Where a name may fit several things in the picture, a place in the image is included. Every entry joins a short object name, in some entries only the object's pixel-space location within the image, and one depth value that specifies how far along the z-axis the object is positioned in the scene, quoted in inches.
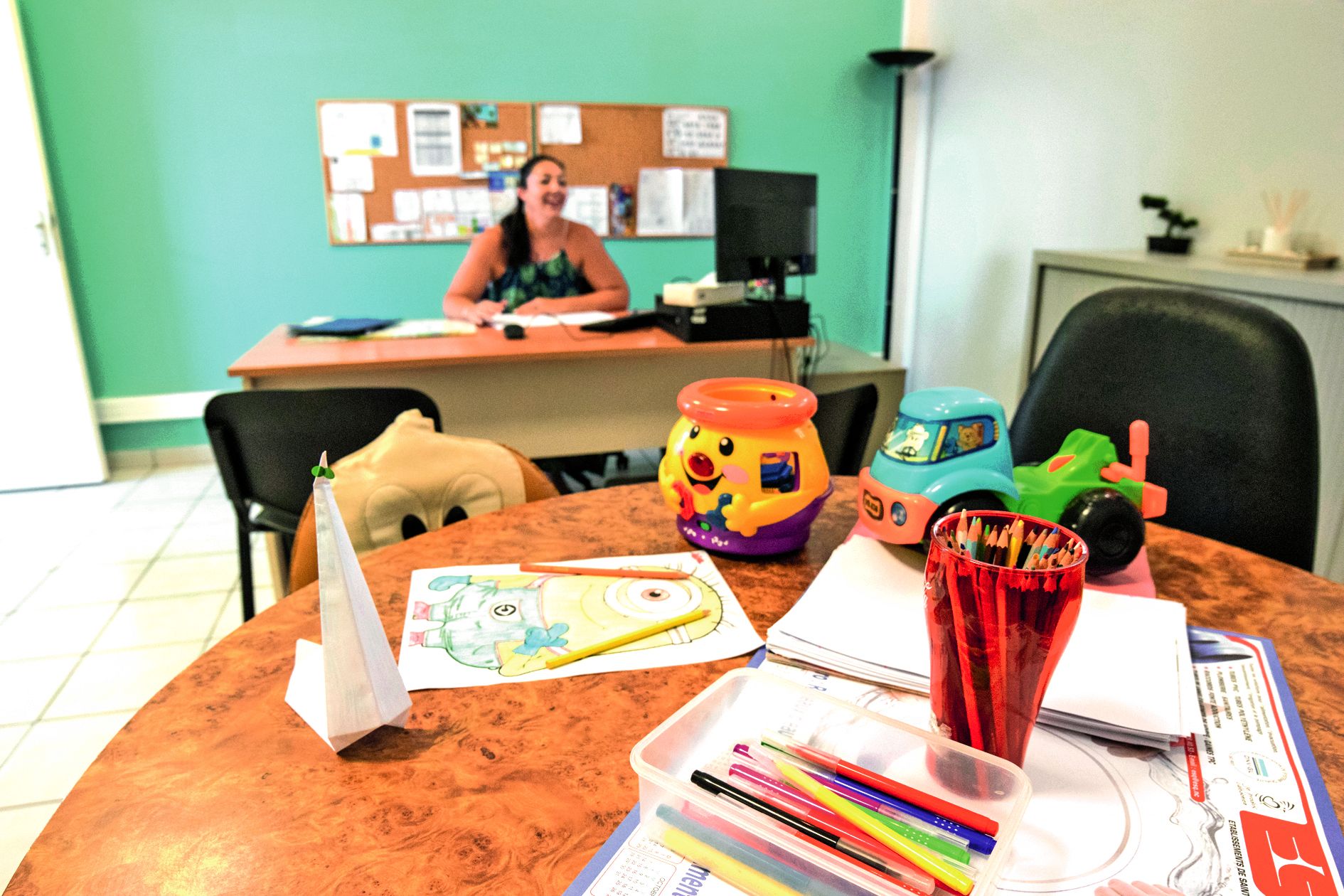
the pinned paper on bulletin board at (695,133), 155.4
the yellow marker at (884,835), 15.8
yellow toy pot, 33.0
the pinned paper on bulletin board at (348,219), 145.6
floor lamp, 147.2
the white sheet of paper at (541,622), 26.8
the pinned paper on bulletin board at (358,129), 142.1
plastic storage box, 16.8
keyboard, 101.3
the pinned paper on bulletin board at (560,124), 149.6
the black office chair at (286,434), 60.0
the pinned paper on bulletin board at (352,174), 144.1
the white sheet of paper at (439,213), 148.9
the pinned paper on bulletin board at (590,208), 154.7
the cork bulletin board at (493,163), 144.5
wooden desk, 87.9
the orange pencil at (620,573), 32.8
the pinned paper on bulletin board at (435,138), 144.9
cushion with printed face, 43.4
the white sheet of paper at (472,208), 150.2
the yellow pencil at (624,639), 26.9
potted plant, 98.3
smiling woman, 120.6
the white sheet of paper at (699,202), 159.2
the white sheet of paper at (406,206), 147.6
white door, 123.8
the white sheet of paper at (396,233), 148.0
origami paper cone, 22.3
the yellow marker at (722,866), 17.3
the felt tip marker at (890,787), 17.4
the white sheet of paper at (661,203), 157.2
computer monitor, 91.8
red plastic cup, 18.7
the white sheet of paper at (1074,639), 23.2
